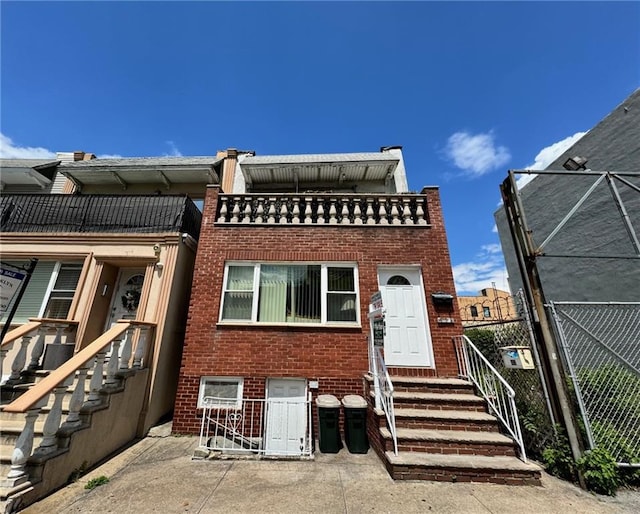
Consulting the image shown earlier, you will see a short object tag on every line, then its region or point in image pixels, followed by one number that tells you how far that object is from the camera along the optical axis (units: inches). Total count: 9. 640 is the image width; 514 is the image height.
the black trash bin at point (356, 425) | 192.5
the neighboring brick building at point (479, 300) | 1297.2
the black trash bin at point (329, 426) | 193.5
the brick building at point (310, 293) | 240.4
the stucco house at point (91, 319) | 153.4
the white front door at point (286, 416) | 208.7
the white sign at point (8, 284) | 153.3
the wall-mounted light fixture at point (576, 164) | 205.9
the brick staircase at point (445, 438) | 150.2
